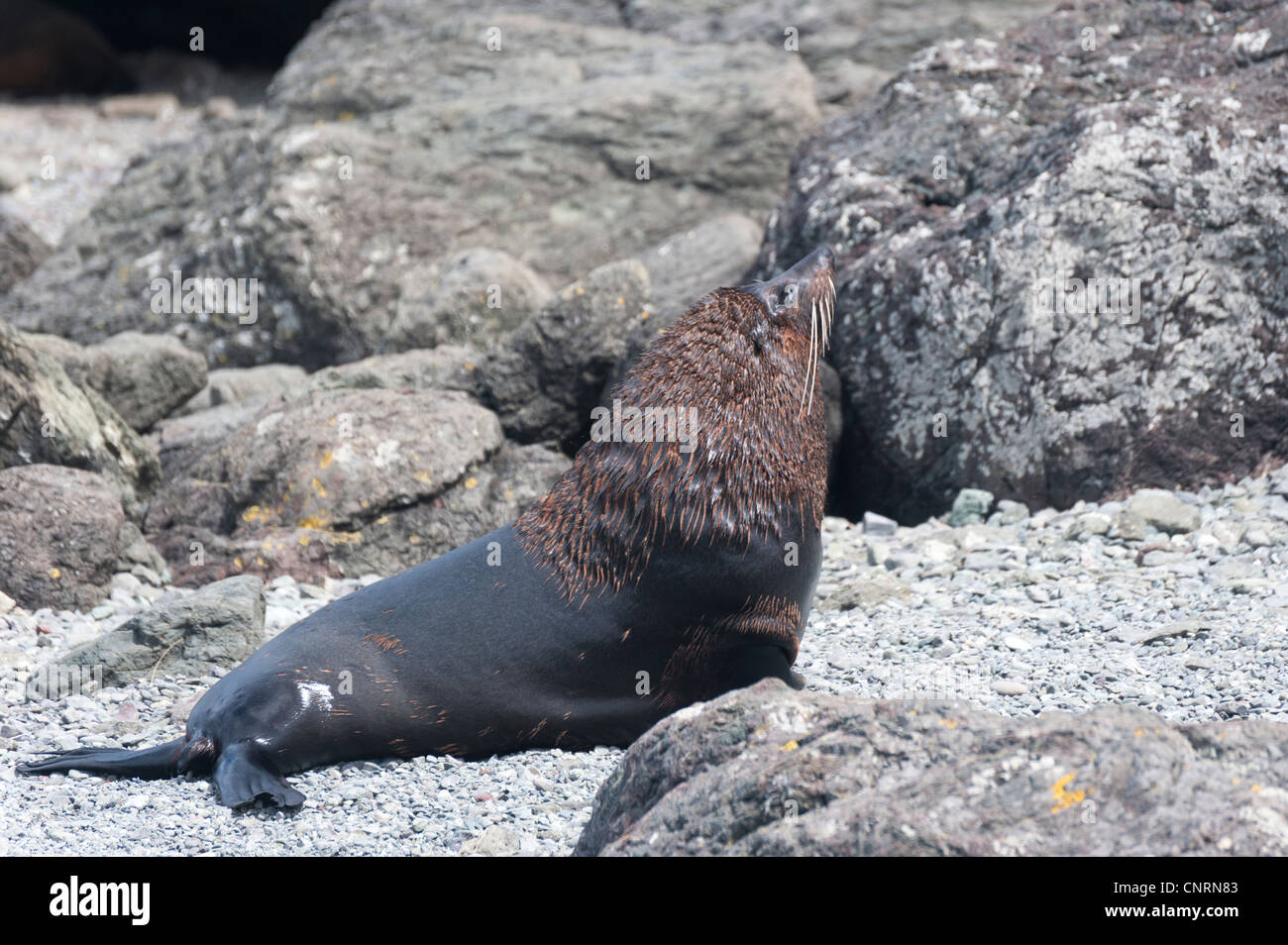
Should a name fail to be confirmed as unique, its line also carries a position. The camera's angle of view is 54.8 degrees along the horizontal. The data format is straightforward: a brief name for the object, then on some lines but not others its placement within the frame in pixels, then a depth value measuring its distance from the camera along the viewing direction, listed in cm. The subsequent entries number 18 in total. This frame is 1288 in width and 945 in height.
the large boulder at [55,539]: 662
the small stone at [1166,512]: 630
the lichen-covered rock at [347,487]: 728
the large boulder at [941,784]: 271
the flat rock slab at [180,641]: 573
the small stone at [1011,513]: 700
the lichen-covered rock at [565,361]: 821
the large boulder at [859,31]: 1234
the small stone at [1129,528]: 631
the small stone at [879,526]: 727
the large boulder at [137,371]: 880
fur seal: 473
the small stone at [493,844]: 376
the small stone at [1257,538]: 589
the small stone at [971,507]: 714
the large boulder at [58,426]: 738
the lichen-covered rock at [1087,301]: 695
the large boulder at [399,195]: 1080
